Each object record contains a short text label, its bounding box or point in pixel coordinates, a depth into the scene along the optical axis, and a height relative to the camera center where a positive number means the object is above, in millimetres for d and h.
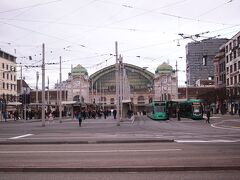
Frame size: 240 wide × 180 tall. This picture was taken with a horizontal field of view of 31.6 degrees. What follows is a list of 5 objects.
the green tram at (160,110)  55356 -532
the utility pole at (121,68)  49250 +4657
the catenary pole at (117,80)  41562 +2628
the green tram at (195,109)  53781 -422
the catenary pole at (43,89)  40000 +1656
